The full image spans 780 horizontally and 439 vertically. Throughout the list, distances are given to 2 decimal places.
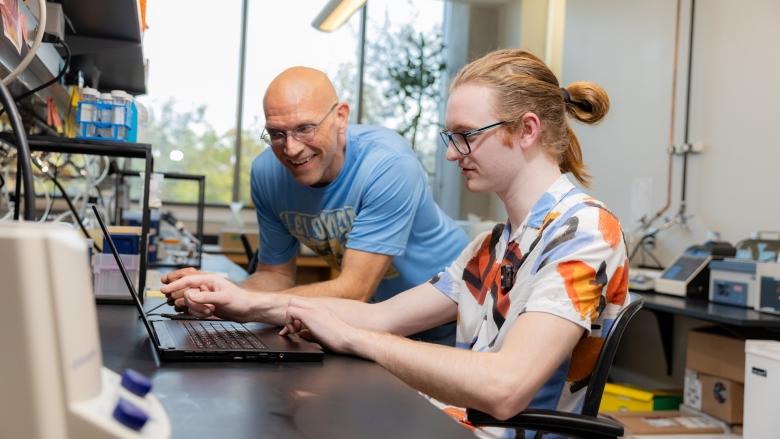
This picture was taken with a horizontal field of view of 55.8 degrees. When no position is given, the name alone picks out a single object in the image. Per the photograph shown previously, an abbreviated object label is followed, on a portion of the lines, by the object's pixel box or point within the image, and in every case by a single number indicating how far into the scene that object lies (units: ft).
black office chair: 3.48
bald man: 6.01
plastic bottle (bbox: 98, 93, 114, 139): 6.43
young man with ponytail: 3.61
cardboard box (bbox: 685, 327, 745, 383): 10.03
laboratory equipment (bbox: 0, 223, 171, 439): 1.33
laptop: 3.37
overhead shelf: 6.13
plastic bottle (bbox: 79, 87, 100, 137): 6.45
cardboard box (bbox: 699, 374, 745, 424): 9.98
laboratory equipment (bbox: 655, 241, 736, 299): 10.85
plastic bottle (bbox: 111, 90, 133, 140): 6.52
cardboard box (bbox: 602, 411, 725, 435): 10.00
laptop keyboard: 3.63
